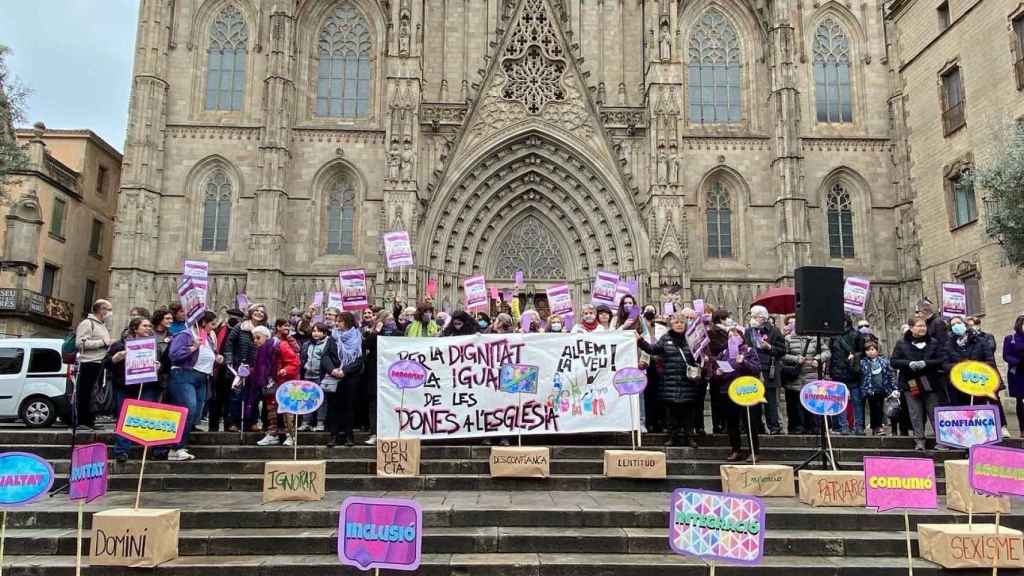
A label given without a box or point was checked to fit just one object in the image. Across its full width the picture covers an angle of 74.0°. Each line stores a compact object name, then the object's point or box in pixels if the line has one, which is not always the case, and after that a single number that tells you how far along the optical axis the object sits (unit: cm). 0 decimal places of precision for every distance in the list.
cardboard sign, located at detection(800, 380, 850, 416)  868
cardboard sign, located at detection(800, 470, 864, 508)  785
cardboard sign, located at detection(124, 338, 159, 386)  884
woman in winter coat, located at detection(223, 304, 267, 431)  1091
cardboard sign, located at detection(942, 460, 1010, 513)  761
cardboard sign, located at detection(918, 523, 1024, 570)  621
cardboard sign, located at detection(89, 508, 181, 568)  620
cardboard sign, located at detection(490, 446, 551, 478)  889
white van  1606
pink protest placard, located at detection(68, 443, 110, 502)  609
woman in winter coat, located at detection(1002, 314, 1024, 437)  1088
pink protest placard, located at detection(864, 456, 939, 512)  647
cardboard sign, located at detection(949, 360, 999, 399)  859
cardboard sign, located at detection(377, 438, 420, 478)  895
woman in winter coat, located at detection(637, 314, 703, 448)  982
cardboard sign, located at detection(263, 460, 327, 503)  798
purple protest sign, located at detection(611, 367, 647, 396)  930
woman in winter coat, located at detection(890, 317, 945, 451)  1023
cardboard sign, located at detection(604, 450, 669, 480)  883
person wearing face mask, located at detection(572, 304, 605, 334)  1160
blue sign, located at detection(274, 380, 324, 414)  899
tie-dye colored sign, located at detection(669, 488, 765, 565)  495
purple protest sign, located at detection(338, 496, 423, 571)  472
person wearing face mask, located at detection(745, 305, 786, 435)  1073
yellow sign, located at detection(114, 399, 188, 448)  714
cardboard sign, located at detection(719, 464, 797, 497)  830
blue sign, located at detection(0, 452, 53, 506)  541
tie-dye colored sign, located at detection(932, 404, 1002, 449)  812
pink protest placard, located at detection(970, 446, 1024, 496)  597
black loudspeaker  951
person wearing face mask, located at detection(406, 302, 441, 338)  1141
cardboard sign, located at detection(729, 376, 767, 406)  874
